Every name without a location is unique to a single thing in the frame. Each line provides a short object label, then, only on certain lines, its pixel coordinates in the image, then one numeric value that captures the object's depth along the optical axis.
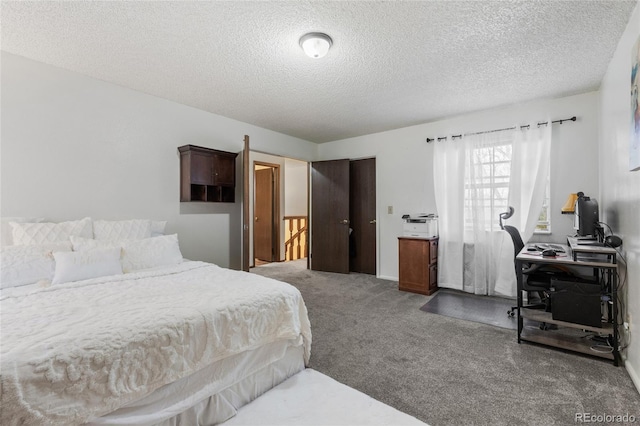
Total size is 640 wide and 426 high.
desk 2.15
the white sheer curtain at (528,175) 3.38
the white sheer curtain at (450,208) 4.01
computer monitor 2.45
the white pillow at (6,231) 2.31
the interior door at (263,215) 6.46
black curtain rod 3.30
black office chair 2.64
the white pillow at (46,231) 2.30
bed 1.11
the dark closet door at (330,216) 5.16
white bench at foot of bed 1.55
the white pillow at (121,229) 2.74
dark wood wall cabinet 3.47
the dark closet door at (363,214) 5.13
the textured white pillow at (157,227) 3.13
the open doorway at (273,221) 6.41
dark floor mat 3.00
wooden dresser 3.92
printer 4.01
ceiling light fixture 2.14
